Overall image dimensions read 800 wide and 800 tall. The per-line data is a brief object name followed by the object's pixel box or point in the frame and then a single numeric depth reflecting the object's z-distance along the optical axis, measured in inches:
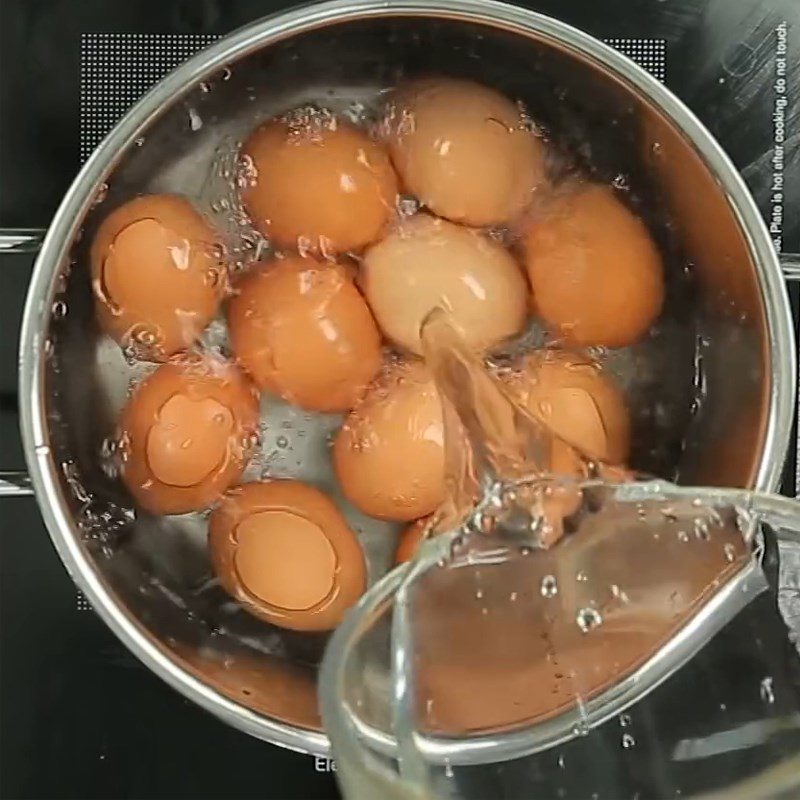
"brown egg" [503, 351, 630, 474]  27.5
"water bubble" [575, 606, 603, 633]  24.9
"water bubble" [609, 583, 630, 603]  24.8
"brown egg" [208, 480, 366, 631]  26.9
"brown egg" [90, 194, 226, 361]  26.3
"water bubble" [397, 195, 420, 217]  27.8
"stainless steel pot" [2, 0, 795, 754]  25.4
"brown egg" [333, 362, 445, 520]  26.9
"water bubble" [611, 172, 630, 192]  28.3
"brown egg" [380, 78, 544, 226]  27.0
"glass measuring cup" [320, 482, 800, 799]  23.4
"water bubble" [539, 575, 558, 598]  24.4
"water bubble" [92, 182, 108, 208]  25.6
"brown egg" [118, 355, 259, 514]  26.8
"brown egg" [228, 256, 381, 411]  26.8
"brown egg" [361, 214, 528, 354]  27.0
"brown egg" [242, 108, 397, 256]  26.9
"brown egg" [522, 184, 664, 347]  27.5
